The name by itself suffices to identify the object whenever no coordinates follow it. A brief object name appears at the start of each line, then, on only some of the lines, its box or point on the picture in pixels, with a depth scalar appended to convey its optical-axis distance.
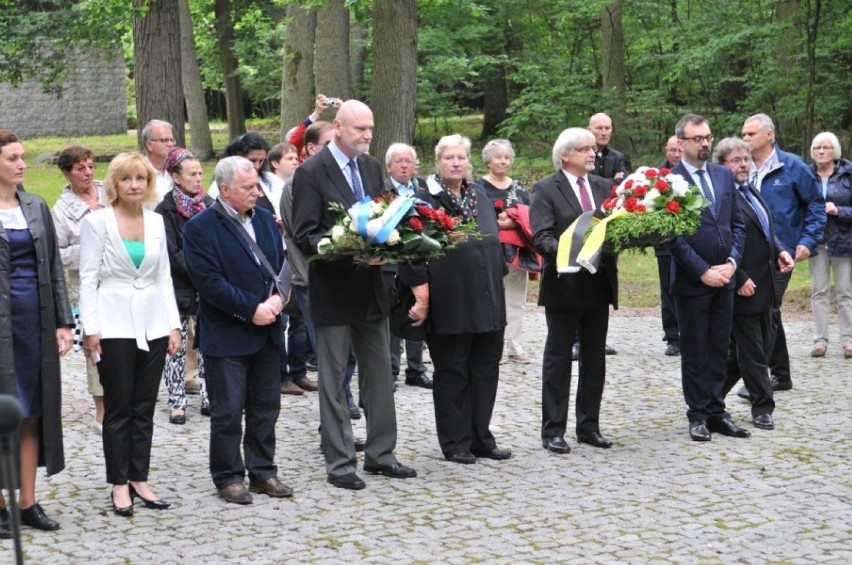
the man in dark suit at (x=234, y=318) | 7.51
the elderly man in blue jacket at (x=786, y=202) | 11.17
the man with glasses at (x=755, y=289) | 9.63
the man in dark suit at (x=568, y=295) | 8.84
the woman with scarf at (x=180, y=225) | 9.60
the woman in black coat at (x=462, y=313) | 8.37
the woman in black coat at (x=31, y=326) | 6.97
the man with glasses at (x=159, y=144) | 10.08
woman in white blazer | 7.32
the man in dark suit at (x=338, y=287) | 7.96
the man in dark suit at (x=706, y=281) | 9.05
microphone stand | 3.74
